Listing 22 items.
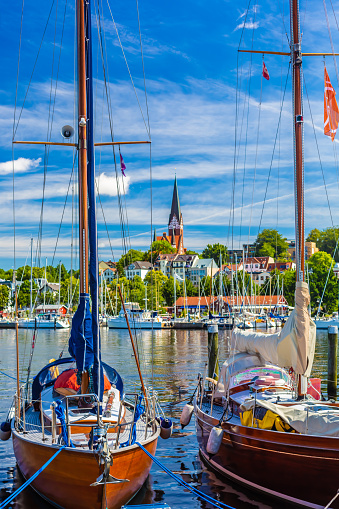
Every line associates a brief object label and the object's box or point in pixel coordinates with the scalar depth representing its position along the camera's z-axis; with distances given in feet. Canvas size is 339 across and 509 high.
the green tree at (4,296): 450.71
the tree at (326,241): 540.93
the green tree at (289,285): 368.27
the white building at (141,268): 585.22
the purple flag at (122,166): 55.57
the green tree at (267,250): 611.06
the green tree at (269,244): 585.22
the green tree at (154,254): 633.20
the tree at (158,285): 398.62
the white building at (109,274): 585.22
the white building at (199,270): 583.17
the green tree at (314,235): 583.54
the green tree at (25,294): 418.31
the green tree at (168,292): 425.28
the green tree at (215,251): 613.93
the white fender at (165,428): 48.01
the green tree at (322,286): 337.72
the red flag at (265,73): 58.18
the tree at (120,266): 523.25
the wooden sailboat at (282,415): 37.50
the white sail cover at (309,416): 37.96
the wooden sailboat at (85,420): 35.55
